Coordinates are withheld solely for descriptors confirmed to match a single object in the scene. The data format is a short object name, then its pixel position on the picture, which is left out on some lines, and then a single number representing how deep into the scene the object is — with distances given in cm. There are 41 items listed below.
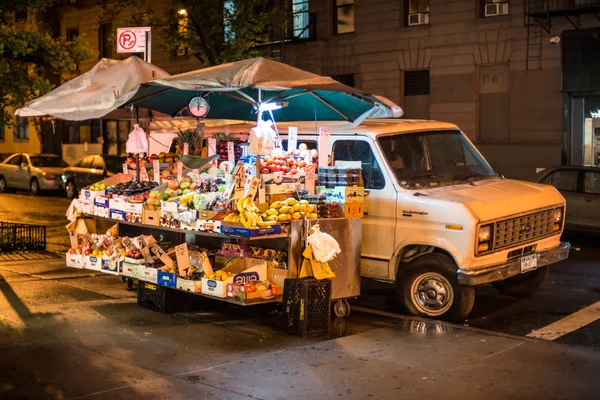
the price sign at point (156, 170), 1101
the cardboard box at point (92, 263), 1091
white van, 930
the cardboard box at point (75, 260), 1118
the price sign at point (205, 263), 964
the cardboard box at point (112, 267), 1066
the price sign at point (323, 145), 980
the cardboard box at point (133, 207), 1026
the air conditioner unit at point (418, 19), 2455
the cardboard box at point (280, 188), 945
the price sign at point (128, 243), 1055
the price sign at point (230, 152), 1070
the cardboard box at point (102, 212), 1080
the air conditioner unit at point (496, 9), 2278
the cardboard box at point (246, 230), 880
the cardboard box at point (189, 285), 953
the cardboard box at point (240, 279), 920
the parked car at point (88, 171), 2666
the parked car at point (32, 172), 2833
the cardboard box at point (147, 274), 1006
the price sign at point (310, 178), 952
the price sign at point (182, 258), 975
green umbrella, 933
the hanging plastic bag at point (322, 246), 892
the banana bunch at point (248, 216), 888
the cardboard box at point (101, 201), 1084
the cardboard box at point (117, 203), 1051
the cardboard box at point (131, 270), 1034
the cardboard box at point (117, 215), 1053
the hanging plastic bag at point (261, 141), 935
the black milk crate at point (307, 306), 888
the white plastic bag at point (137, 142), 1109
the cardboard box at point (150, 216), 1006
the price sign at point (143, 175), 1119
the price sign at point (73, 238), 1148
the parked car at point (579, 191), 1578
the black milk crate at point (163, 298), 1002
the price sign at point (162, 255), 1012
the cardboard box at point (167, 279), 982
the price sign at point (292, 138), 1029
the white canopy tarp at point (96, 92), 1037
